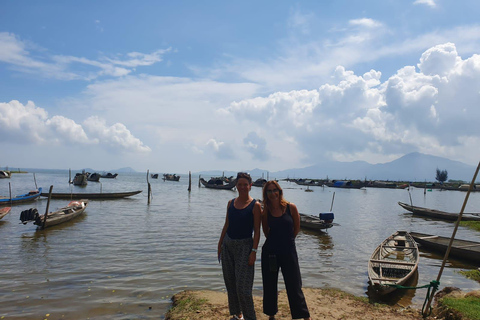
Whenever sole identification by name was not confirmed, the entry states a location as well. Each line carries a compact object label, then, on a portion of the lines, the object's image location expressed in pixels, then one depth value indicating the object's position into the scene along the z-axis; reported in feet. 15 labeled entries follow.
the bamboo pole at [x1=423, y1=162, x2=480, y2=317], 19.82
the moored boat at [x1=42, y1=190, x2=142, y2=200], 112.37
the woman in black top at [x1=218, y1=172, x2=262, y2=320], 15.23
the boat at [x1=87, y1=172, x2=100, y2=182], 242.58
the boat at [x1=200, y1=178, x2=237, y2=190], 206.69
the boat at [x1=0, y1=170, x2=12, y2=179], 268.66
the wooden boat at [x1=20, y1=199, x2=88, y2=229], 55.11
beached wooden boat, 26.73
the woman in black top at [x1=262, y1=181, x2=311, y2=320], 15.51
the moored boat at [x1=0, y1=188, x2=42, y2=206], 90.97
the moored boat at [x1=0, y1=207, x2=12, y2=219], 62.75
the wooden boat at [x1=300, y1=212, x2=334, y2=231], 59.16
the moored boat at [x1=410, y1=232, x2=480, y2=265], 40.91
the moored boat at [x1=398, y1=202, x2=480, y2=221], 85.71
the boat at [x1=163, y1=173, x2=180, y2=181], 327.41
